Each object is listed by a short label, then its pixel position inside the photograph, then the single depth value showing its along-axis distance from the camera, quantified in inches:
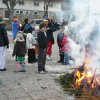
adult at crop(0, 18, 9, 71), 303.8
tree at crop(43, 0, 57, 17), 1611.8
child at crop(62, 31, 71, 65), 335.1
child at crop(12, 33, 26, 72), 299.8
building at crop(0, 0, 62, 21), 1748.3
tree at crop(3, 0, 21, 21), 1290.1
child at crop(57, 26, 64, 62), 349.5
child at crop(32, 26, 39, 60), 350.5
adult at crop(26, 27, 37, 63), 340.3
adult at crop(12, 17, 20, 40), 472.6
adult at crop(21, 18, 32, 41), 371.6
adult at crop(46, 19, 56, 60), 363.6
